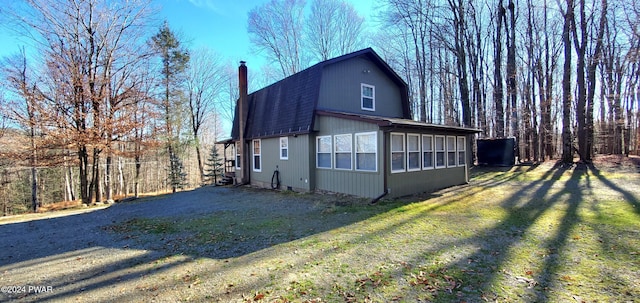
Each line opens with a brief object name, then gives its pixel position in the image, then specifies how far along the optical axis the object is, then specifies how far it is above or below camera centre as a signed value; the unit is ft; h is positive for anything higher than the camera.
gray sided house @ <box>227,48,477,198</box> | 28.76 +1.46
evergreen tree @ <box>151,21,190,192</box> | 63.26 +19.39
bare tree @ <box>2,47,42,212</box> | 36.06 +6.46
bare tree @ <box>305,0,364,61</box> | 74.59 +33.56
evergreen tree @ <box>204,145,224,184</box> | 68.73 -4.14
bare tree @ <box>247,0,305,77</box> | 74.84 +33.74
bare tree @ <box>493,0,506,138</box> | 61.87 +14.72
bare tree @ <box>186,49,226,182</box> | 79.25 +20.21
